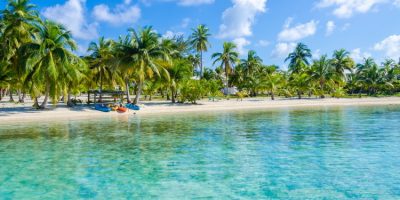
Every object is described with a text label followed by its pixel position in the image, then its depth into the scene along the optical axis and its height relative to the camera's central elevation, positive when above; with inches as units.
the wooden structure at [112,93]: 1555.1 +7.1
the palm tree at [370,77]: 2812.3 +132.0
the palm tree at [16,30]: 1266.0 +228.6
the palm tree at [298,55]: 3208.7 +346.4
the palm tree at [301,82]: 2305.6 +76.6
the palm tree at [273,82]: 2249.0 +72.9
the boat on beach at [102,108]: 1338.6 -49.7
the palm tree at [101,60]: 1566.2 +150.0
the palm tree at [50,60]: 1183.1 +117.0
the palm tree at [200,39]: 2613.2 +400.8
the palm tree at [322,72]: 2378.2 +145.3
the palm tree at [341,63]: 2635.3 +228.4
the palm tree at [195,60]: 3056.1 +290.8
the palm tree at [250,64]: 2920.8 +244.8
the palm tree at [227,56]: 2593.5 +275.3
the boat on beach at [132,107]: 1414.6 -48.6
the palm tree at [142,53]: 1457.9 +171.5
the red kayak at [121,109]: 1328.7 -53.0
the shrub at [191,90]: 1681.8 +20.4
